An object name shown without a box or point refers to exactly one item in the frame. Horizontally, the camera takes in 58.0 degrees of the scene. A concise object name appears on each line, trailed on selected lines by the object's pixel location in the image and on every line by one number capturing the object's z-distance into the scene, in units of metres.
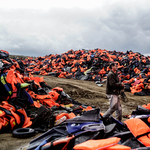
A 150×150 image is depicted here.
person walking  3.84
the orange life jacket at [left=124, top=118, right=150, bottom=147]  2.05
